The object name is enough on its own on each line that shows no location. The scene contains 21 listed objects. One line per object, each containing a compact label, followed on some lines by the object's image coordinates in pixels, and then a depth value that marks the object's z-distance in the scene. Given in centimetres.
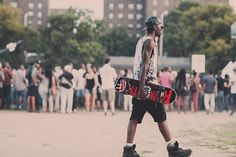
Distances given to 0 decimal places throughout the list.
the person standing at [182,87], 1966
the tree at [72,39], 7494
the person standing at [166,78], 1975
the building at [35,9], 14975
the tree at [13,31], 5952
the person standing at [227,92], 2215
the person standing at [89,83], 1886
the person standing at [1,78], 1898
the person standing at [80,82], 1963
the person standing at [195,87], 2059
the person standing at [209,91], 1964
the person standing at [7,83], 1941
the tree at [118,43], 9944
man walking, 680
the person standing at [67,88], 1788
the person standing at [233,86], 1923
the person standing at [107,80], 1672
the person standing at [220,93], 2216
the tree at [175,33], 9019
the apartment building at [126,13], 14862
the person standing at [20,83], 1933
